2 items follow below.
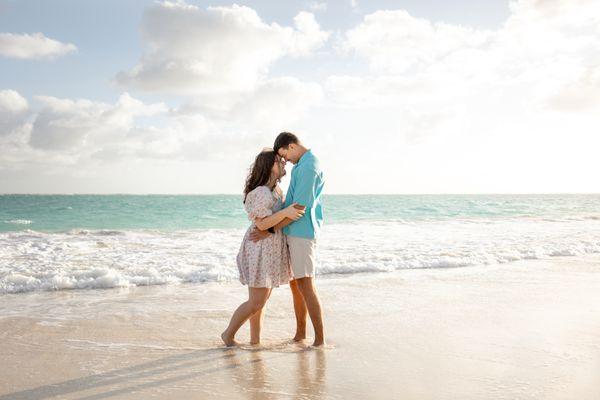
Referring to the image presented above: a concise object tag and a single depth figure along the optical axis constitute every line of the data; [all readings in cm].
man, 420
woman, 430
